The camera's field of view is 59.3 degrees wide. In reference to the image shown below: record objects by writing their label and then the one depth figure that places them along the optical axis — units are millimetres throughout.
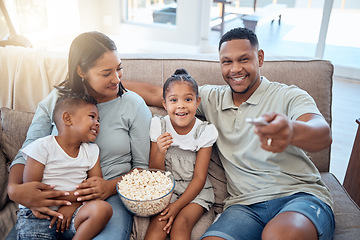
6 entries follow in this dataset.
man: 1128
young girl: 1340
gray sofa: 1468
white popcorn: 1238
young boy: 1211
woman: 1273
